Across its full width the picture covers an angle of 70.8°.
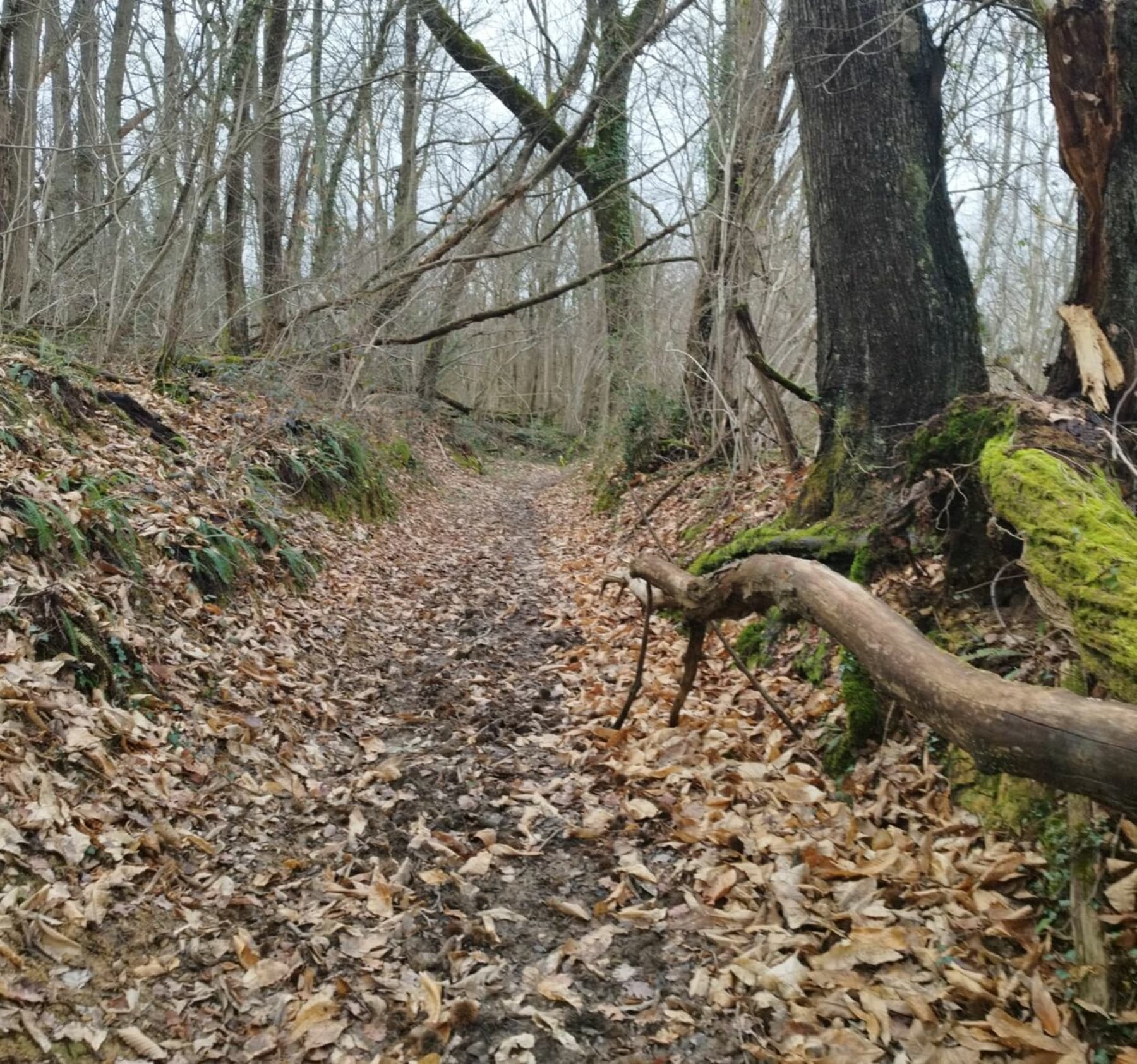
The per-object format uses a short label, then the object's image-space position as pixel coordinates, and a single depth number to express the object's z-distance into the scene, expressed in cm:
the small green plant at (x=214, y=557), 612
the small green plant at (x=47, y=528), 482
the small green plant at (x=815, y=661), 474
